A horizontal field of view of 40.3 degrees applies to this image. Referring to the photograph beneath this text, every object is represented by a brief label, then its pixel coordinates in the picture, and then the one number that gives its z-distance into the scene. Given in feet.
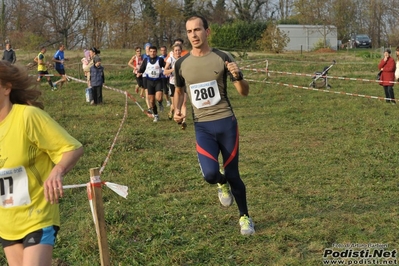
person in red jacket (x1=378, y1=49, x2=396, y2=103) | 53.26
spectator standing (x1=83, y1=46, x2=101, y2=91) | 55.16
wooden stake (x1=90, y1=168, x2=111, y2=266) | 11.64
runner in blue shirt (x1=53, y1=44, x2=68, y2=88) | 71.10
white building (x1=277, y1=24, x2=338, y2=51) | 163.84
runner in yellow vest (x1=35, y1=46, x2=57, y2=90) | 68.49
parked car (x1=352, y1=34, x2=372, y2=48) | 176.24
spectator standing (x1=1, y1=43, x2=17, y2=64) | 70.78
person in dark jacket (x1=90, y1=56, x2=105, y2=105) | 54.75
